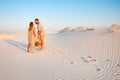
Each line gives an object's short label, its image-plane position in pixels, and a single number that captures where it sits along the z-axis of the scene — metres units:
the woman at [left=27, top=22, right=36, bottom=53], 5.68
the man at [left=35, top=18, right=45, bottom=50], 5.58
